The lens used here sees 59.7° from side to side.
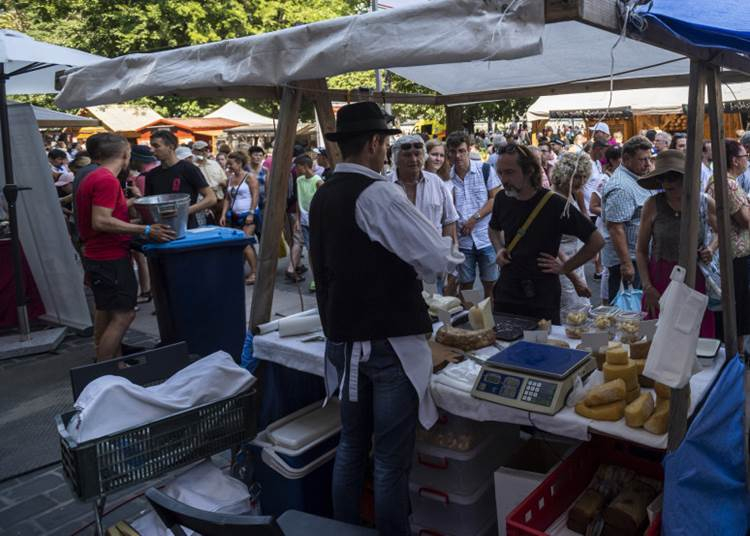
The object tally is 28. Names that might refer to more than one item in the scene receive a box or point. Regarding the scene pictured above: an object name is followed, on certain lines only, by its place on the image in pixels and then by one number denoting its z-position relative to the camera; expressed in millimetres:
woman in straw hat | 3979
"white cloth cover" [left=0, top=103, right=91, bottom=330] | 6828
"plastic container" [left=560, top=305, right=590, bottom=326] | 3270
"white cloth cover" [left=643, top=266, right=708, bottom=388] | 2232
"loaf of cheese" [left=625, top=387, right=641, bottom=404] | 2511
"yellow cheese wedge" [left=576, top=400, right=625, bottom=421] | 2387
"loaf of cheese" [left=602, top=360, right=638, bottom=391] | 2527
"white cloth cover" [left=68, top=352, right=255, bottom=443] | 2697
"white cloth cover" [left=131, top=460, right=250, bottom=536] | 2922
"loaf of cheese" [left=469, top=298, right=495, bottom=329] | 3207
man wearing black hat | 2479
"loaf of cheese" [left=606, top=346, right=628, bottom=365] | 2586
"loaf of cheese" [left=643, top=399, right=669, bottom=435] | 2352
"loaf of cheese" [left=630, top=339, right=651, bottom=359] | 2752
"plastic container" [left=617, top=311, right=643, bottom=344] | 2992
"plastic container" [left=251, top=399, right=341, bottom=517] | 3125
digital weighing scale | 2492
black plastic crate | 2611
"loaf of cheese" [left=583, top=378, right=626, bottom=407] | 2420
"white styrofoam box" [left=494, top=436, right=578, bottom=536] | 2677
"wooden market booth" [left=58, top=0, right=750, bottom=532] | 2070
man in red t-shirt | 4797
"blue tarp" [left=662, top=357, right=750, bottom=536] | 2273
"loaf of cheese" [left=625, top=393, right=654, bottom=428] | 2373
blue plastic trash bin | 5168
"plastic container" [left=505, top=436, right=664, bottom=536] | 2451
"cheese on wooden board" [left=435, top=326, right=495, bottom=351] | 3094
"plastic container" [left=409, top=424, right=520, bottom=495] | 2922
